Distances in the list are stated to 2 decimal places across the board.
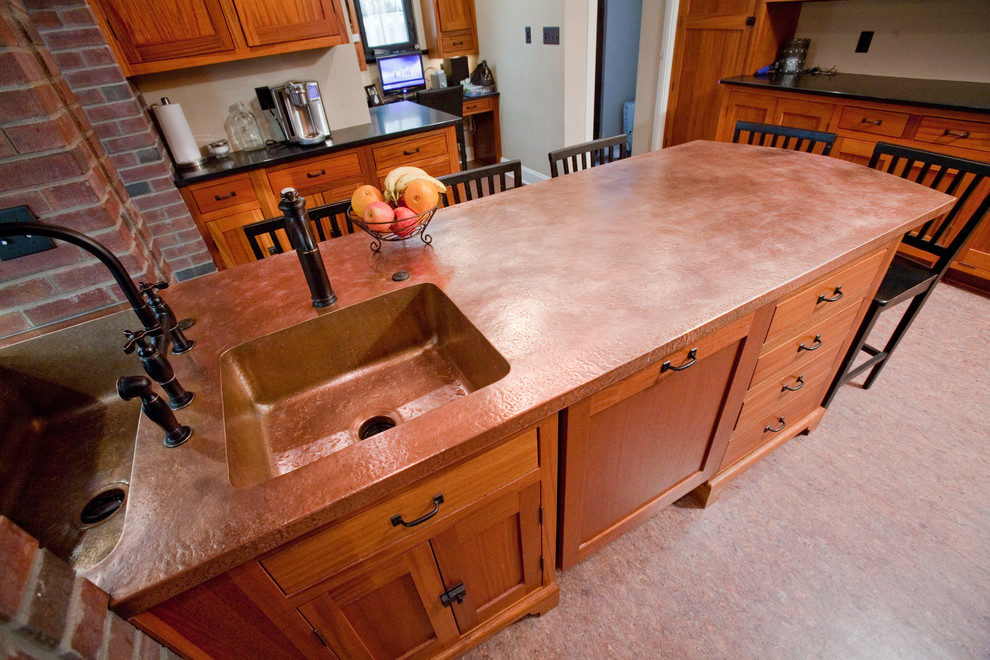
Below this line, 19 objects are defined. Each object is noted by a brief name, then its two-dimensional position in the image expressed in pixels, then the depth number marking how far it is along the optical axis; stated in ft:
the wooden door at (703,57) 10.28
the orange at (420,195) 4.14
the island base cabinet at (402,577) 2.33
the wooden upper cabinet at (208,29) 6.97
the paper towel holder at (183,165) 8.07
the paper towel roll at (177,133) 7.74
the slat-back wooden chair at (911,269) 4.78
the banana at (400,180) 4.22
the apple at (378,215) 4.06
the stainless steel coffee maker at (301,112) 8.45
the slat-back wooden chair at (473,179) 5.86
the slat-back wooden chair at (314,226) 4.94
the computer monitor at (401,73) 13.48
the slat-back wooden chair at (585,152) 6.48
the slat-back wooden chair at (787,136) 5.94
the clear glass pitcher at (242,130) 8.79
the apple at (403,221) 4.13
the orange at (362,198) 4.18
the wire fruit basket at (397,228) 4.10
